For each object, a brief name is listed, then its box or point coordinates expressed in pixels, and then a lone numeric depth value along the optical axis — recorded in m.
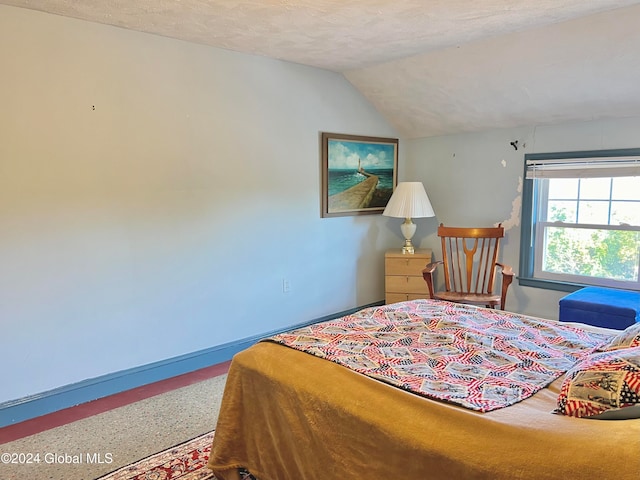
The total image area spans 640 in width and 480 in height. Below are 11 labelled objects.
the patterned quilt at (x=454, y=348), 1.53
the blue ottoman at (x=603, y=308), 2.81
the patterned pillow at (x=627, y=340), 1.58
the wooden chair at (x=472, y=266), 3.61
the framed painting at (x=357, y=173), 4.04
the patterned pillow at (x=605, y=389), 1.21
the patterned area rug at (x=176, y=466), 2.06
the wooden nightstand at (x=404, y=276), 4.18
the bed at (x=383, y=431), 1.12
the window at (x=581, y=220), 3.40
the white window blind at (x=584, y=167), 3.30
